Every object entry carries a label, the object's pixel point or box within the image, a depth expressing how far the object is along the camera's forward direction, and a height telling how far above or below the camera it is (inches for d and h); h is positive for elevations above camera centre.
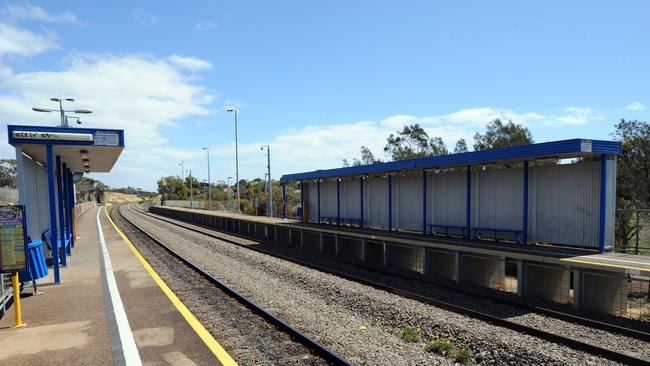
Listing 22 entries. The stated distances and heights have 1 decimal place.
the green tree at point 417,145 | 1472.7 +78.0
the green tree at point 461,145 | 1378.0 +67.8
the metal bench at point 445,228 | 594.5 -88.0
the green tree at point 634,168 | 802.2 -9.4
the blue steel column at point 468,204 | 575.8 -50.5
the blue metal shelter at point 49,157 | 417.4 +23.6
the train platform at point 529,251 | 362.9 -89.4
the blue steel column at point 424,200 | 649.6 -49.4
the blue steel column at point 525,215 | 496.7 -57.8
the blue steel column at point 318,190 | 971.9 -46.8
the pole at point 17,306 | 284.5 -86.3
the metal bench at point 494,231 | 512.1 -82.7
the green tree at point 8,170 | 2055.9 +26.5
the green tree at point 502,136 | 1130.0 +80.6
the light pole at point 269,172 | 1275.5 -6.7
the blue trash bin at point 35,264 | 372.9 -81.9
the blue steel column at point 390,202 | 719.7 -57.3
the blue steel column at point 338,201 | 885.2 -66.1
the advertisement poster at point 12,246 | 301.6 -50.2
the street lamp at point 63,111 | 1014.4 +149.1
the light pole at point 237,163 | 1615.4 +30.1
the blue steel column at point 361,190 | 807.4 -41.5
